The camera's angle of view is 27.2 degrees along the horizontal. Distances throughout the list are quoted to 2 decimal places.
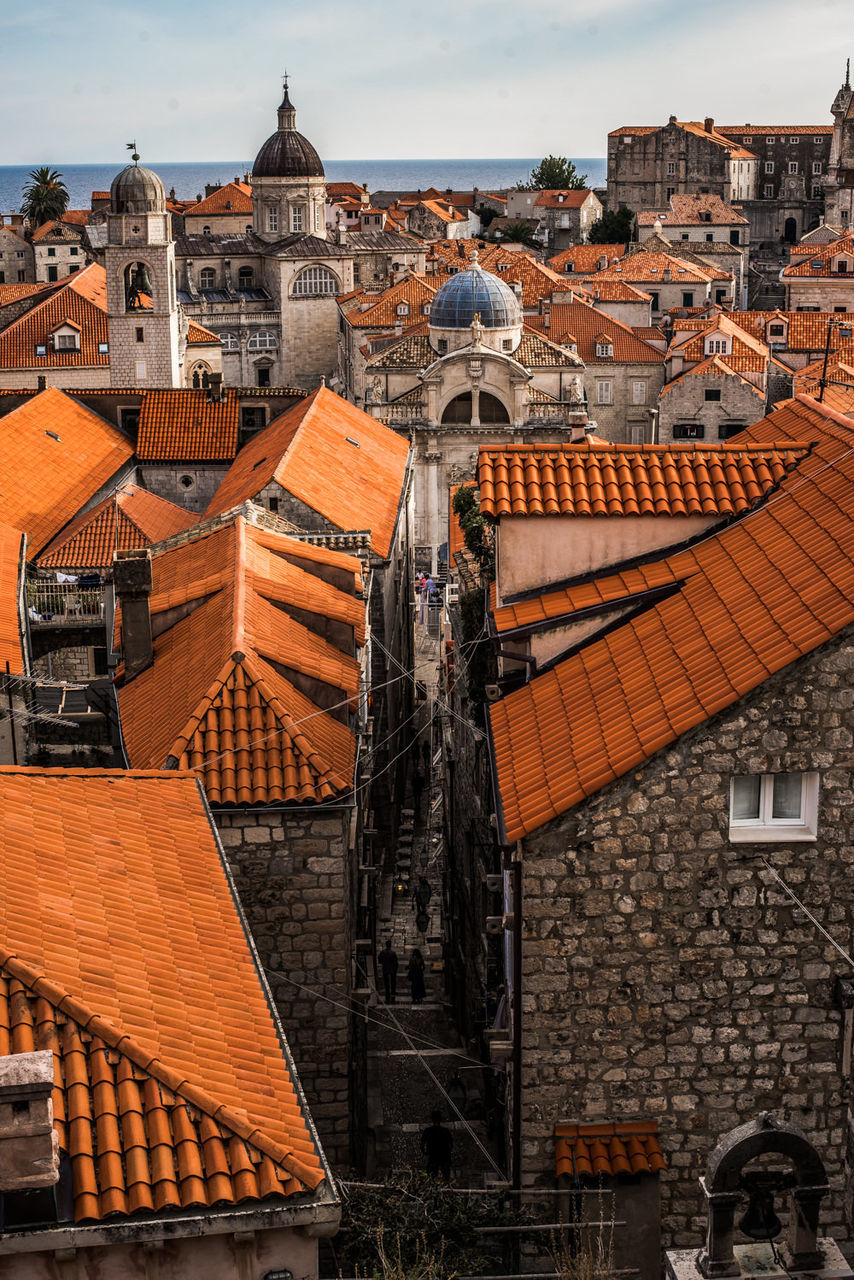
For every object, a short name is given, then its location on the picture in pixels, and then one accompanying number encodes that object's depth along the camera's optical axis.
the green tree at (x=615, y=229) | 137.62
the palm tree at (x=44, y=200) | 129.88
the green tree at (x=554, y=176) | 168.62
